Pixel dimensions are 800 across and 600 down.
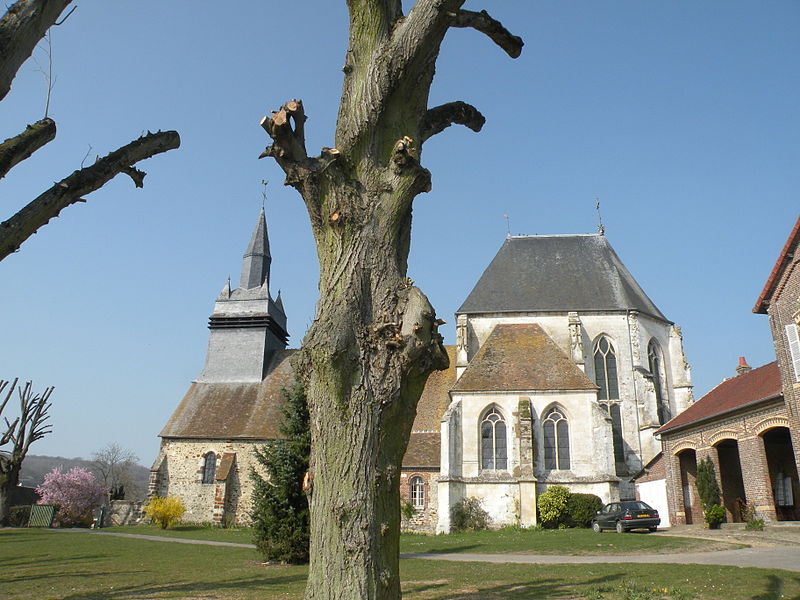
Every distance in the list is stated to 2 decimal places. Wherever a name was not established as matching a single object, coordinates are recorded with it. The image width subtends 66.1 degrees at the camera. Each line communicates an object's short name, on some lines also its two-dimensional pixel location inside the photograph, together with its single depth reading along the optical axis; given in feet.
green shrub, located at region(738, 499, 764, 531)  55.31
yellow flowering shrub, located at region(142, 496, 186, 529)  82.69
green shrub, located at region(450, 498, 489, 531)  71.20
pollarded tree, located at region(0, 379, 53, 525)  85.30
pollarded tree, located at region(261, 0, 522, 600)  11.87
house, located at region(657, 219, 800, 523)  54.85
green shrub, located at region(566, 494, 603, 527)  68.90
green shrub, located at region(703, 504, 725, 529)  61.52
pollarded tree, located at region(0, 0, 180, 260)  16.40
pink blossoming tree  108.68
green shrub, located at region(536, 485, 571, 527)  68.95
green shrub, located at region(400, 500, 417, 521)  78.28
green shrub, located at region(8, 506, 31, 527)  95.14
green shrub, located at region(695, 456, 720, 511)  62.39
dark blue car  61.26
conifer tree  40.55
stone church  74.69
